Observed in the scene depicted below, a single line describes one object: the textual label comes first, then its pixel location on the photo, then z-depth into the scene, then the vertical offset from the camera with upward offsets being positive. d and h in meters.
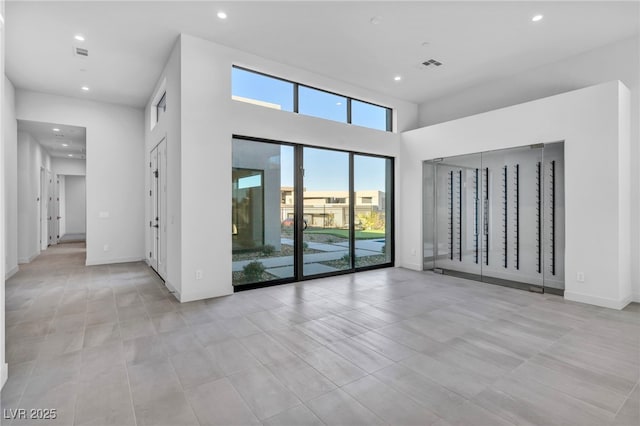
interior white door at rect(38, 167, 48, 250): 8.88 +0.13
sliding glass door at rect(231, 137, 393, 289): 5.04 +0.00
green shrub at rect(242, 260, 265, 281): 5.03 -0.91
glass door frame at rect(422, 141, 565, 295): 4.91 -0.15
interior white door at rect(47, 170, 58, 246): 10.39 +0.11
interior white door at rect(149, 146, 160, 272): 6.21 +0.09
